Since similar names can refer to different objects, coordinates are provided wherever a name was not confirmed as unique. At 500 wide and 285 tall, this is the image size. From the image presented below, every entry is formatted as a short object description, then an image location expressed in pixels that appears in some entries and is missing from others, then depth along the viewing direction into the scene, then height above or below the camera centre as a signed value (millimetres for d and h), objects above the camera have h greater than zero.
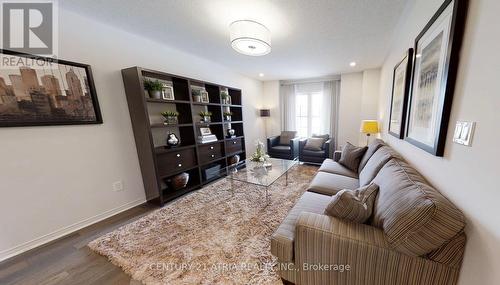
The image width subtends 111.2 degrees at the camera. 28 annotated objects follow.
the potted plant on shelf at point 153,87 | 2277 +439
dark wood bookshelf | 2203 -278
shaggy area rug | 1321 -1186
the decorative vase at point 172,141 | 2520 -314
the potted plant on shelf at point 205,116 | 3131 +21
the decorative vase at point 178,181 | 2561 -934
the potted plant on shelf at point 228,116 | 3660 -1
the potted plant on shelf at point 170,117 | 2470 +33
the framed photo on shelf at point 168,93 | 2460 +387
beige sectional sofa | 801 -721
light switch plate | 769 -145
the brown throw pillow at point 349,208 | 1075 -628
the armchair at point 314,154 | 3848 -976
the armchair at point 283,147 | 4222 -885
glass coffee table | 2334 -882
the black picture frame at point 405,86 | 1646 +186
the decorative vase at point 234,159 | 3705 -953
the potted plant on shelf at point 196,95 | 2949 +388
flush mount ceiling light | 1754 +814
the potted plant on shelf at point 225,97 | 3504 +390
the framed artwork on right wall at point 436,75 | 891 +179
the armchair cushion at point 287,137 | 4750 -683
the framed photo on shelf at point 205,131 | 3191 -268
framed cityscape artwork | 1482 +332
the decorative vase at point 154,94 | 2297 +350
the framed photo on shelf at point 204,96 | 3088 +382
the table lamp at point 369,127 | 3145 -362
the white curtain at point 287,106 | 5086 +174
